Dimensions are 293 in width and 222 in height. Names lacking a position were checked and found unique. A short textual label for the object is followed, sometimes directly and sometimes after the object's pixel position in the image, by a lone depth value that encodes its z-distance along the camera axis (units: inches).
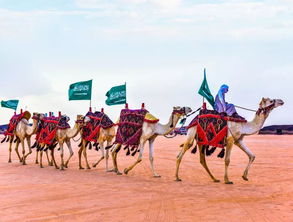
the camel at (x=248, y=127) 582.6
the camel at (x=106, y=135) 768.9
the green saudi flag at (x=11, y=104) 1120.8
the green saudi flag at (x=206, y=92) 645.3
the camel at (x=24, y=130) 910.4
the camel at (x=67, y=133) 809.5
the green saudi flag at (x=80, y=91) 898.7
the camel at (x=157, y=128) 649.0
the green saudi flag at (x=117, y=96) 813.2
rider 595.8
